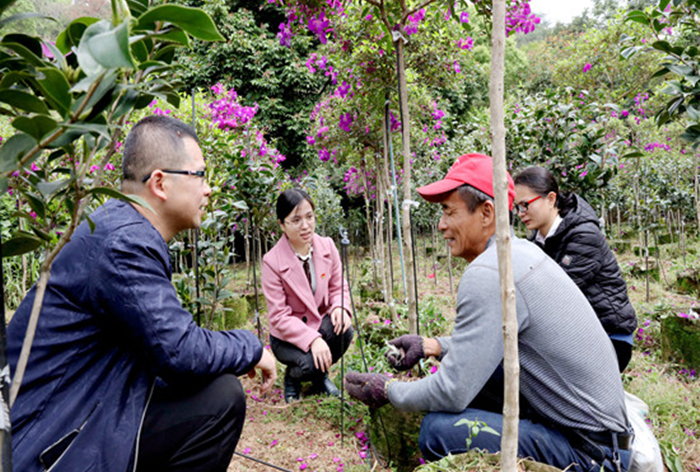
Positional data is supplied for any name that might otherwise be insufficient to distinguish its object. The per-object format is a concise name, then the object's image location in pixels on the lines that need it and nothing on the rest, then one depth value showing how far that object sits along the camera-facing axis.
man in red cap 1.38
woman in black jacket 2.61
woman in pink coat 2.81
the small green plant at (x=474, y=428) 1.22
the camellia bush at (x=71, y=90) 0.58
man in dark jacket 1.20
